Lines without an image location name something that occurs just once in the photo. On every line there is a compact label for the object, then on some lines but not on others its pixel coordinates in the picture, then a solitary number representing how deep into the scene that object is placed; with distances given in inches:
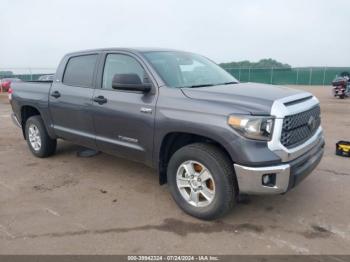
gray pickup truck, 125.3
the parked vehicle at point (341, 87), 685.9
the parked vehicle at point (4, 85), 1055.0
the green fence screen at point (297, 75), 1499.8
